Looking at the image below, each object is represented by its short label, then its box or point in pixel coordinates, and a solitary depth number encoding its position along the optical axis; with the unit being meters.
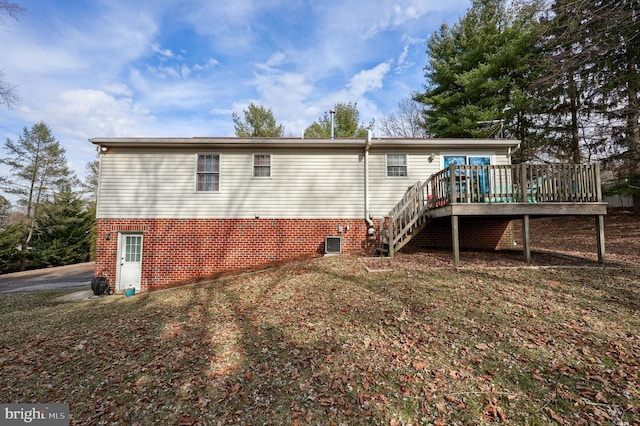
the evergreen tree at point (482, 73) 15.30
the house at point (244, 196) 8.89
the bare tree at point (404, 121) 25.12
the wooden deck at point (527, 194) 6.43
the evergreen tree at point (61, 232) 19.39
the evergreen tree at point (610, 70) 8.84
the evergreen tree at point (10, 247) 17.27
